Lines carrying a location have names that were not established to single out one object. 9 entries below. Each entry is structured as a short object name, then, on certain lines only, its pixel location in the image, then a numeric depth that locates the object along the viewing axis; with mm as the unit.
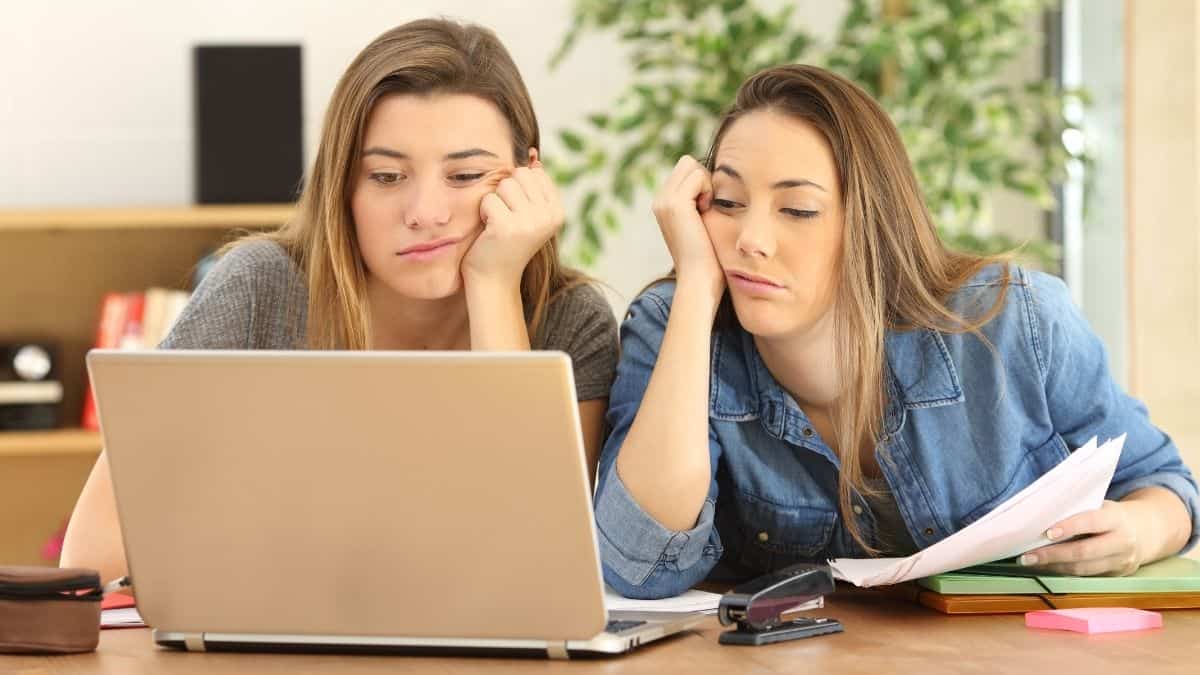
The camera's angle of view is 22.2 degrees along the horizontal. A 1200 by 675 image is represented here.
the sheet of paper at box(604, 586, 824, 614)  2668
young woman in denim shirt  2796
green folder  2647
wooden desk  2451
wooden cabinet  4926
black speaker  4784
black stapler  2528
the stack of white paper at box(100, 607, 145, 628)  2616
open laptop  2418
